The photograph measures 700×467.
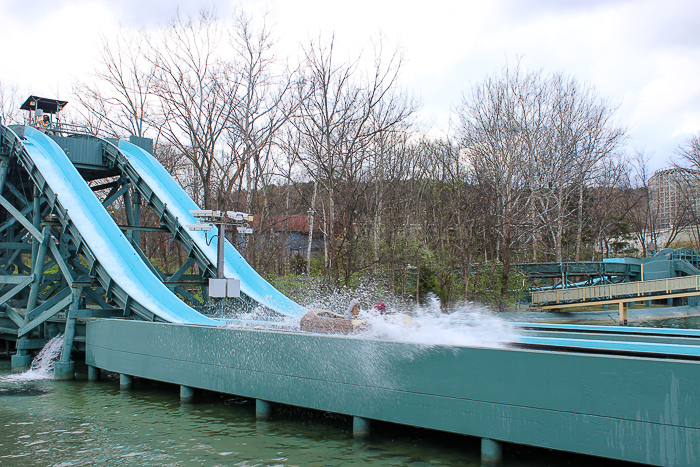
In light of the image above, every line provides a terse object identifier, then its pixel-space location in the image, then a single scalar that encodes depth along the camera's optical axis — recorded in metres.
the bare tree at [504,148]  28.53
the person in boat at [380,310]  10.90
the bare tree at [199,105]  22.95
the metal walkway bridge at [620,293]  26.86
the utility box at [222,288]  12.69
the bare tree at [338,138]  21.67
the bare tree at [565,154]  33.62
